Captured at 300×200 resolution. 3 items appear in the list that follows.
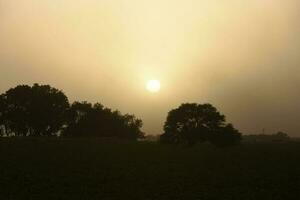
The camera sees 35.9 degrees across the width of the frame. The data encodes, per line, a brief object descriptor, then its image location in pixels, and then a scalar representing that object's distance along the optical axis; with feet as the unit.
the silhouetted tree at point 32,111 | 386.93
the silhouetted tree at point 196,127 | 279.28
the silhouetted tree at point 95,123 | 417.79
